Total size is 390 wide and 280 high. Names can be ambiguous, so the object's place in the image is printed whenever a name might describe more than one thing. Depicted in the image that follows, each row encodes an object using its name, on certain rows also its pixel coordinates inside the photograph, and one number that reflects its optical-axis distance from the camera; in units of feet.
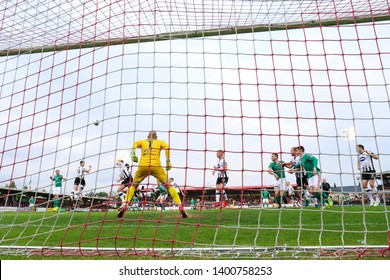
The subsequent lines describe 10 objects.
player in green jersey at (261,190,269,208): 51.79
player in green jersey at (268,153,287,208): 37.18
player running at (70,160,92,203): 46.19
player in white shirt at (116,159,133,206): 36.83
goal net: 15.76
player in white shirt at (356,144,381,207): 35.55
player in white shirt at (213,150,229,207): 32.90
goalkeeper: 21.70
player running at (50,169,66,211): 44.21
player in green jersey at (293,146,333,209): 34.24
